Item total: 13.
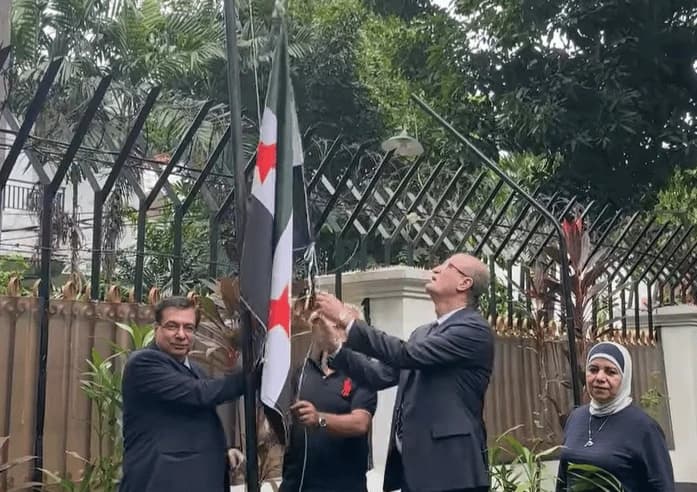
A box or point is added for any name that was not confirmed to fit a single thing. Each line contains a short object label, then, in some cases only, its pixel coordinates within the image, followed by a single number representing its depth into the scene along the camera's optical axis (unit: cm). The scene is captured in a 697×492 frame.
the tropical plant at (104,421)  398
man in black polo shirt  322
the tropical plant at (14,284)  413
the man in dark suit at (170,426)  284
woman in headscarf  317
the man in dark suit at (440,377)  293
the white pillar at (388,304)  540
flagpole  265
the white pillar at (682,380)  863
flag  264
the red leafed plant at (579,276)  677
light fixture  618
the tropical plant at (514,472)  450
